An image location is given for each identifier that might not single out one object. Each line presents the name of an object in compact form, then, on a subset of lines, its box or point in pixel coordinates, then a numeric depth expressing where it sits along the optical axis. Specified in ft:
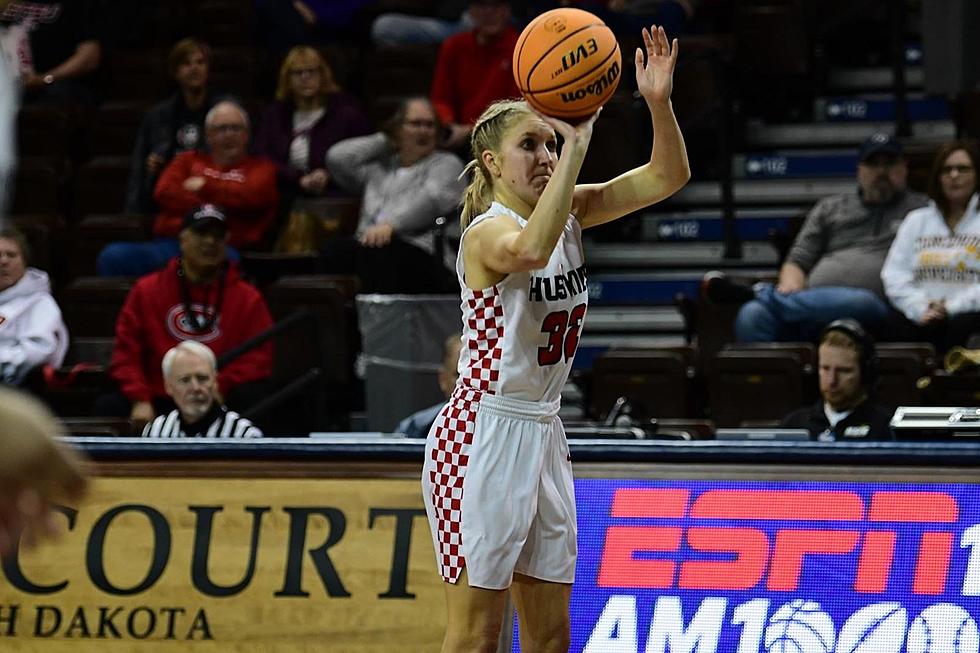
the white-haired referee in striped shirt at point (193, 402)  49.98
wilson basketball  29.90
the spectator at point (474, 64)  69.33
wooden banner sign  39.58
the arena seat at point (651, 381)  56.76
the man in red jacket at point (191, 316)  58.26
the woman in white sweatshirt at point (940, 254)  55.86
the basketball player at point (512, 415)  30.75
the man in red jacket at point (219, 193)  67.44
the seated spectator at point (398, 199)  60.30
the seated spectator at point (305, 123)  69.43
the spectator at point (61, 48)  81.95
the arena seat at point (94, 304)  65.59
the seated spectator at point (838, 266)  57.16
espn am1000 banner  36.61
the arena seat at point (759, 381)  54.42
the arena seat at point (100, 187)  76.31
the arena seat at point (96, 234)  69.63
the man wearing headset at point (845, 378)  47.43
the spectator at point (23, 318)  58.51
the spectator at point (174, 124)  72.02
